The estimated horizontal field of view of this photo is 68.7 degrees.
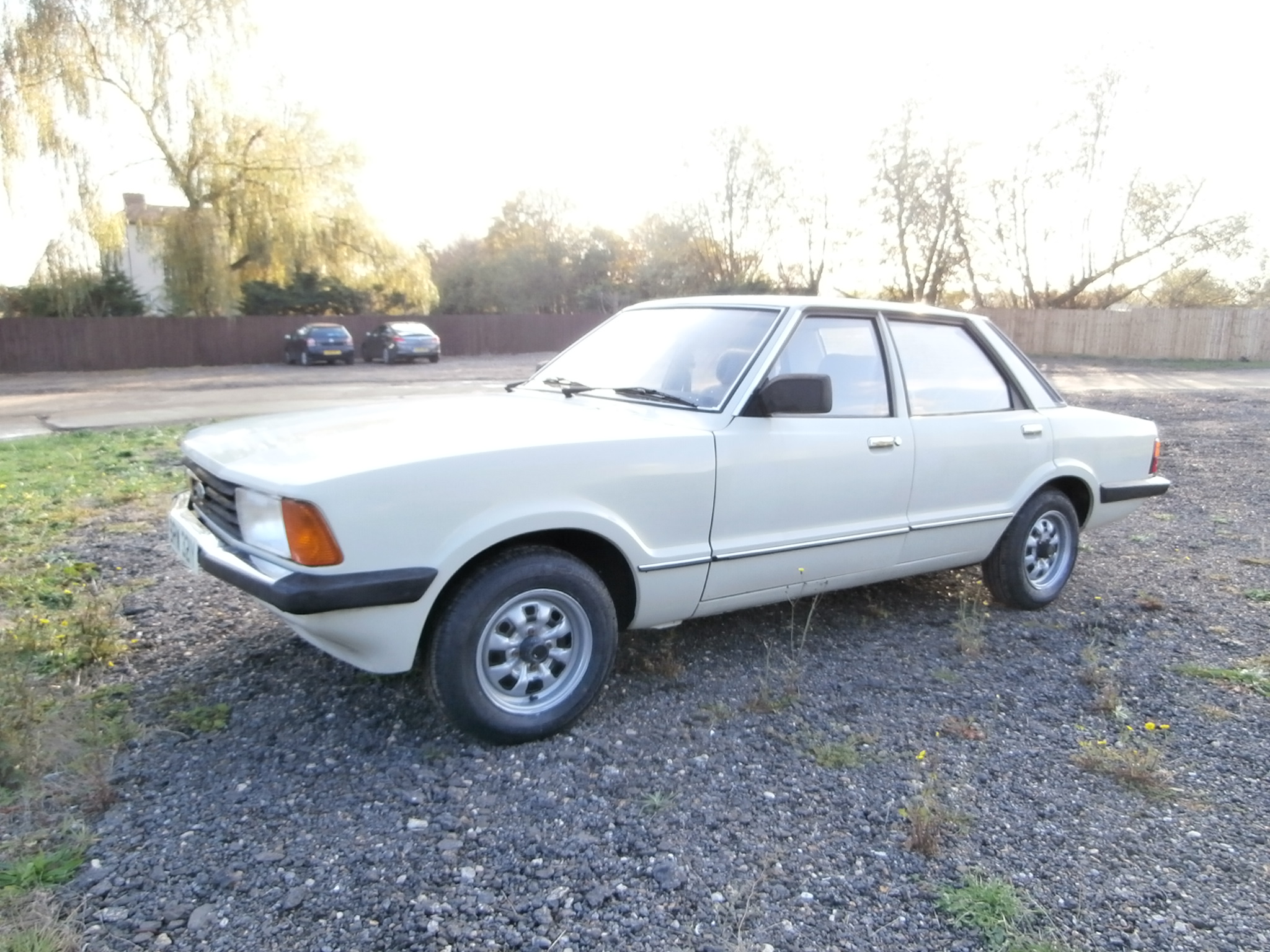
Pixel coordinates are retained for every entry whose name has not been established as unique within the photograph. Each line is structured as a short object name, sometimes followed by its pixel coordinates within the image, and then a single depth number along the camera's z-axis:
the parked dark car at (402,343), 30.44
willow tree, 24.73
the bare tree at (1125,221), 32.12
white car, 2.97
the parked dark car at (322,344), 29.41
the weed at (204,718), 3.41
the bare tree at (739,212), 37.81
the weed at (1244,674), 4.08
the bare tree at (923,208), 34.19
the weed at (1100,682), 3.79
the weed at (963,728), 3.54
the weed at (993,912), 2.39
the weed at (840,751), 3.27
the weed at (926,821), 2.78
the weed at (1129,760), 3.20
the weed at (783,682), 3.70
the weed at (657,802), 2.97
